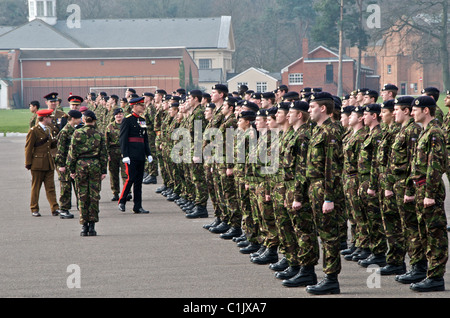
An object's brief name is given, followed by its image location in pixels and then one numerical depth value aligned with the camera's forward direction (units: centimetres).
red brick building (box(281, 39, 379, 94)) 8406
